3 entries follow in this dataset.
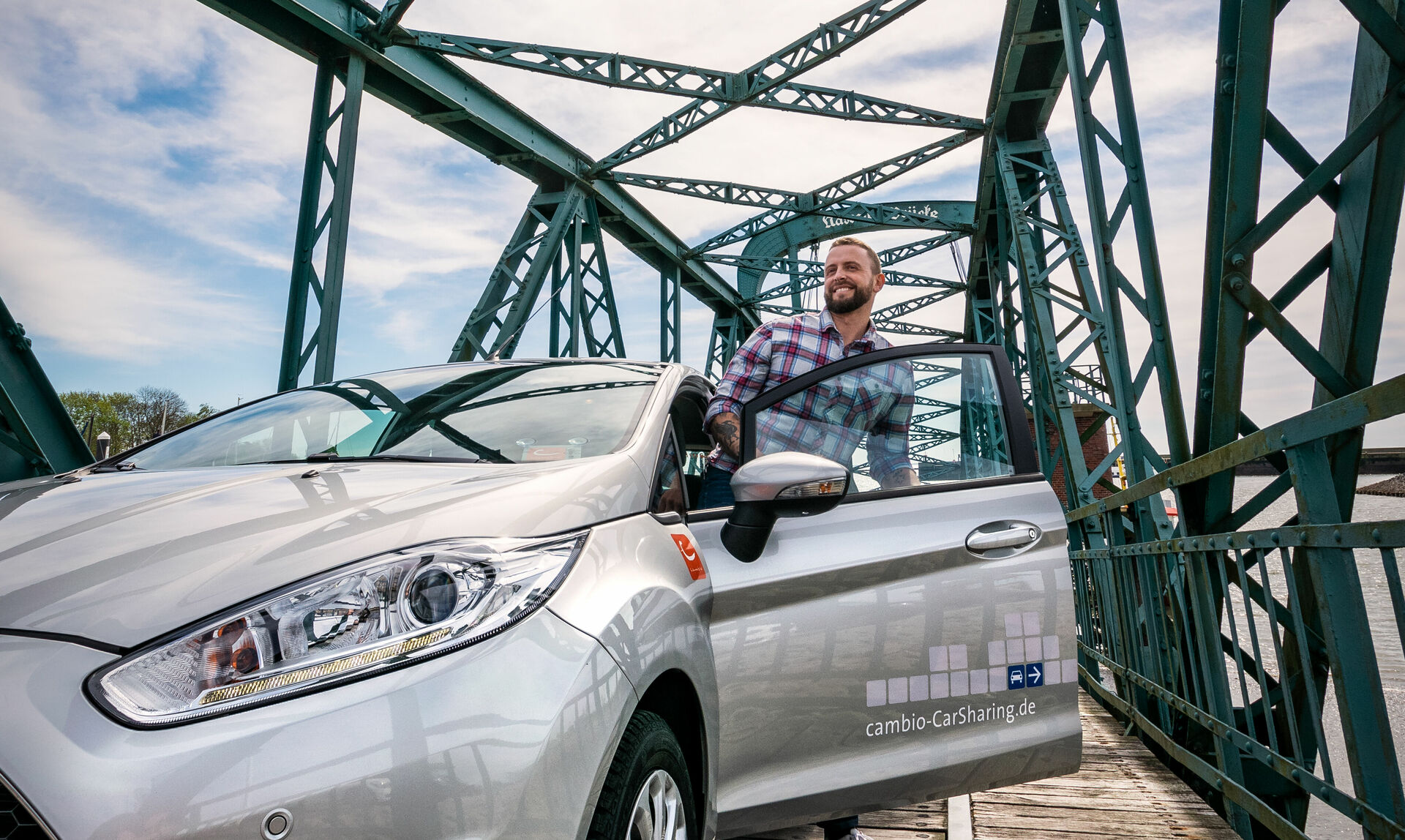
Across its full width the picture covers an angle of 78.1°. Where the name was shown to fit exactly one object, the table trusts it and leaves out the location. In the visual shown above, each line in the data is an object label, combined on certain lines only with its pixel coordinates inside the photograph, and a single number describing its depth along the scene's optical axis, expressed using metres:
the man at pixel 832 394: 2.63
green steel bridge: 2.16
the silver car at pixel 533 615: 1.17
